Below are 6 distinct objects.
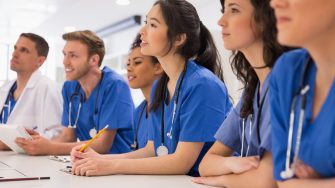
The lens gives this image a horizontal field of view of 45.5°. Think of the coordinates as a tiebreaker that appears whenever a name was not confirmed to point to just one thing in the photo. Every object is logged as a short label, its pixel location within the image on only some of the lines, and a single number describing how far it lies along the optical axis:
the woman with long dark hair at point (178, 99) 1.47
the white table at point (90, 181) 1.23
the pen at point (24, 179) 1.29
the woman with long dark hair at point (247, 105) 1.19
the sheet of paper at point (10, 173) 1.39
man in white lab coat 2.79
